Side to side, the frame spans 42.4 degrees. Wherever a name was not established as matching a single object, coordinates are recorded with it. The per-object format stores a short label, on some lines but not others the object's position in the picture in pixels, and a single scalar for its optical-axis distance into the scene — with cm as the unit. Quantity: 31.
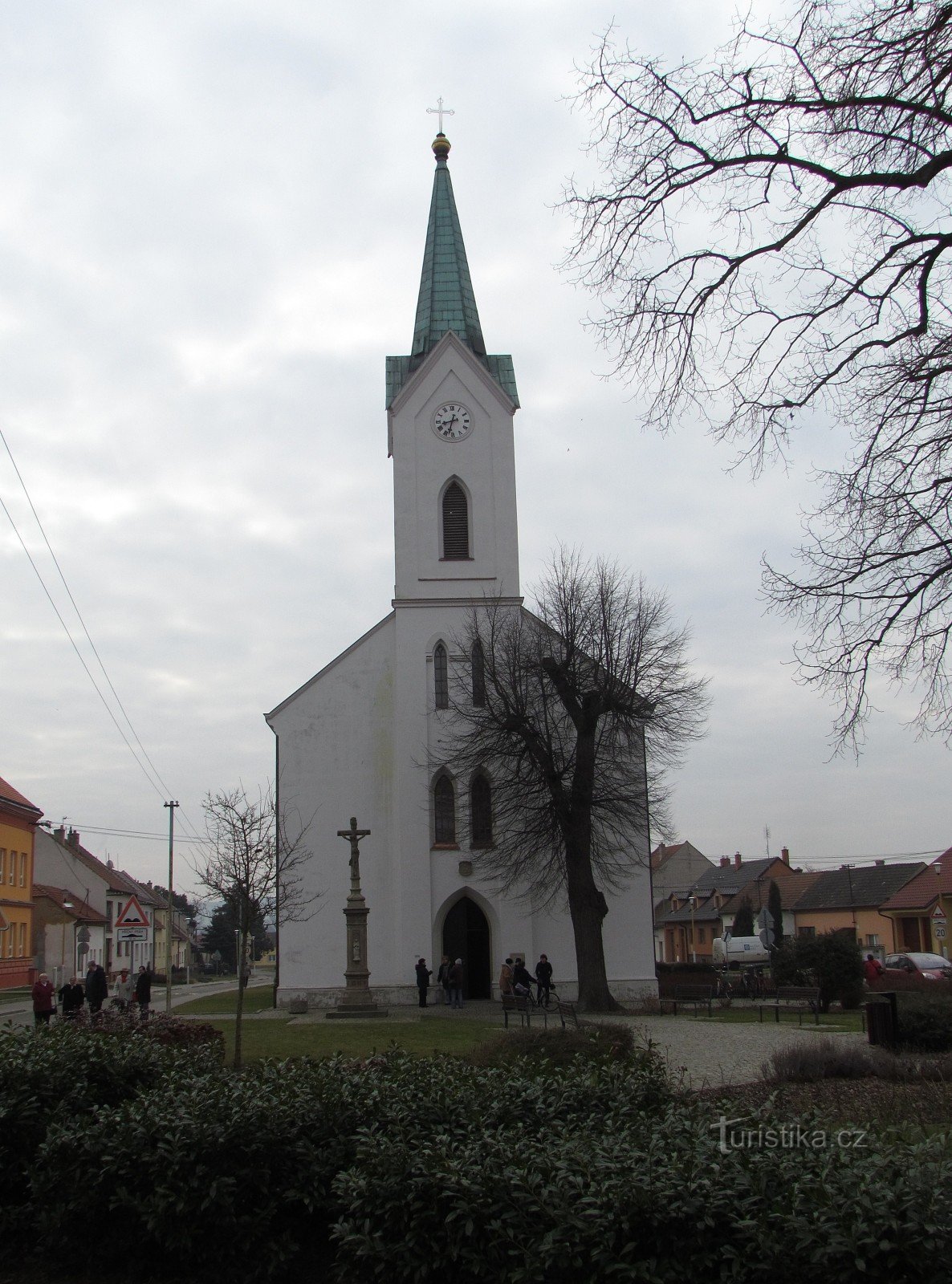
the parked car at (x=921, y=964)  3994
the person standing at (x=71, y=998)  2497
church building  3306
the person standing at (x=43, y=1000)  2327
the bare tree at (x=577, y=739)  2930
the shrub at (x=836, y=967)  2805
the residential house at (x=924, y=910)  5606
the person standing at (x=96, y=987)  2611
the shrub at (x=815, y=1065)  1380
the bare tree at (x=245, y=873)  1681
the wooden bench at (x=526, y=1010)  2257
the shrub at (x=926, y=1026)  1675
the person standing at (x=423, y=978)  3133
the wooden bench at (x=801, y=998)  2506
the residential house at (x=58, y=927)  5747
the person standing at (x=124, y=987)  3397
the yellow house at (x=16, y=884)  4681
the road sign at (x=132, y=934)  2364
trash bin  1697
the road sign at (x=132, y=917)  2376
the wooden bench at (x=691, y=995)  2902
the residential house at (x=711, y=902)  8356
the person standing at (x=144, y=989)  2673
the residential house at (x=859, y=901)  6506
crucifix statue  3056
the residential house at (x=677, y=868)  11162
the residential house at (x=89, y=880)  6762
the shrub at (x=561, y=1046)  1237
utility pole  3241
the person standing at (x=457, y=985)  3036
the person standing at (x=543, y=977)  3055
